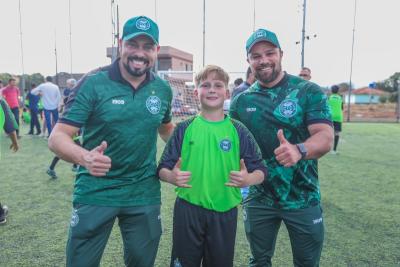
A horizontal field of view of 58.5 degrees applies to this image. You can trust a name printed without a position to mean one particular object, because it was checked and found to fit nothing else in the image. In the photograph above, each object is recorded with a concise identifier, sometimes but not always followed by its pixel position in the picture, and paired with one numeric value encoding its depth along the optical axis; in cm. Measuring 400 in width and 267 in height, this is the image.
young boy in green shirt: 257
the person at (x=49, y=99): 1201
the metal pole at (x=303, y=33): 1709
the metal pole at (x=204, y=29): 2192
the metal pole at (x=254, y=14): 2291
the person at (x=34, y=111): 1350
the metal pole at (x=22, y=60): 2230
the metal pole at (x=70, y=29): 2286
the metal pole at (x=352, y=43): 2373
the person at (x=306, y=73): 759
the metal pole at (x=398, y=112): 2516
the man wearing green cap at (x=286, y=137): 275
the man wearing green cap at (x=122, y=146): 254
